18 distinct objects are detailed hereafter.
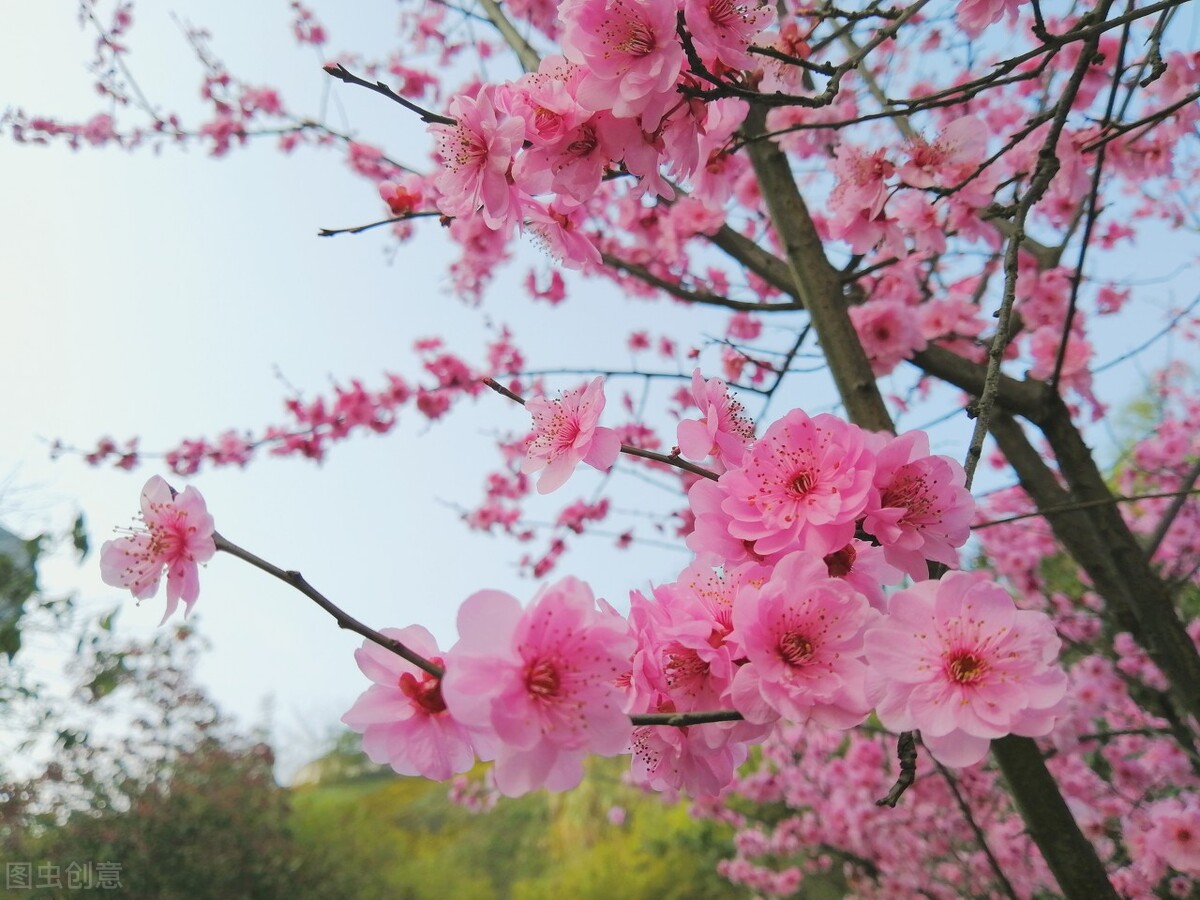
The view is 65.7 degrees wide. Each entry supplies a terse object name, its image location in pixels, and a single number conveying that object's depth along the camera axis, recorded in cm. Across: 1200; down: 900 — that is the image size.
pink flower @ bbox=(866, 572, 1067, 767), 17
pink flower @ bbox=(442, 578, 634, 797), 16
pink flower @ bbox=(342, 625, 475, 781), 18
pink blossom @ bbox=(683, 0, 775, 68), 21
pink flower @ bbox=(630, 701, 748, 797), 19
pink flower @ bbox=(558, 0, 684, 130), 20
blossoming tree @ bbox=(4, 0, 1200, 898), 17
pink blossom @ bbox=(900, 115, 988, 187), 31
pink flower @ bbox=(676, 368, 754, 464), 22
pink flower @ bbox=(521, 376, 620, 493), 22
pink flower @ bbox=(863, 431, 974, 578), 19
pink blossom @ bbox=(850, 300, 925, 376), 42
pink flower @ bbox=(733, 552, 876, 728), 17
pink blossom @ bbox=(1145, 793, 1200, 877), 46
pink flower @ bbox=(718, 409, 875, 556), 18
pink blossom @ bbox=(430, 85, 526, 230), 22
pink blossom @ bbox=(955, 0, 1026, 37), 25
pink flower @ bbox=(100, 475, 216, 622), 22
